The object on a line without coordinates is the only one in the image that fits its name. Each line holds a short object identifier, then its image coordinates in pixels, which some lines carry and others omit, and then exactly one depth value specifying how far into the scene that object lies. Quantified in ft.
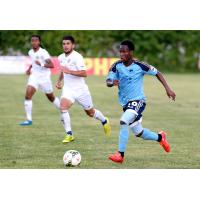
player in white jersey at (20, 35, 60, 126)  98.89
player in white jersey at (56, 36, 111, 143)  80.07
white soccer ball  62.26
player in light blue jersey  65.26
